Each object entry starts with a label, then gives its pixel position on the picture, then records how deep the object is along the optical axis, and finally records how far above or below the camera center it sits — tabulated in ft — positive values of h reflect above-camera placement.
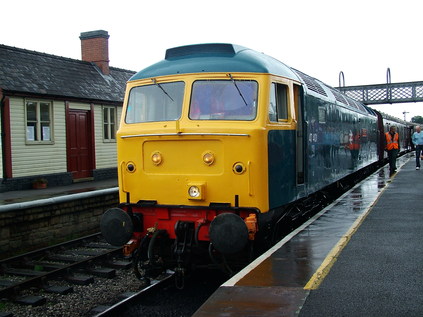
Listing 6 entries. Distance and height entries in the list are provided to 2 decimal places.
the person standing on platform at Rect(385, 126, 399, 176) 55.01 -0.64
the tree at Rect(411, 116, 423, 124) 438.07 +19.25
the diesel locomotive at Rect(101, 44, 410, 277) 19.71 -0.38
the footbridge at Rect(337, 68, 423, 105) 130.74 +13.46
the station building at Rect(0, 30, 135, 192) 47.42 +3.80
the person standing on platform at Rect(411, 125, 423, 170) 57.16 -0.15
